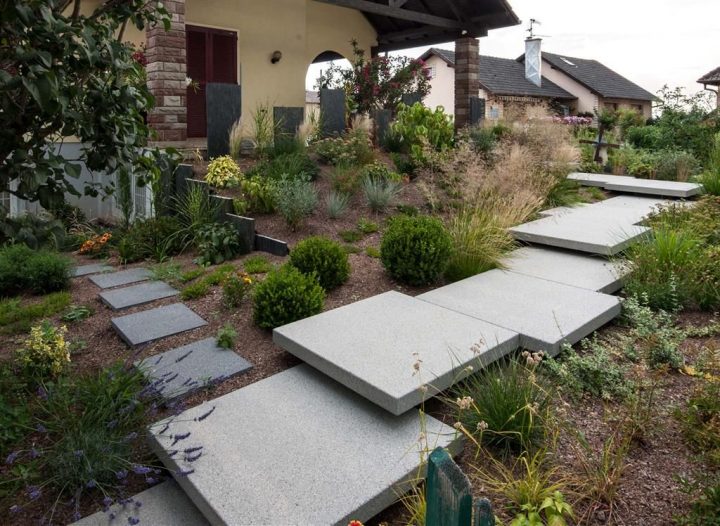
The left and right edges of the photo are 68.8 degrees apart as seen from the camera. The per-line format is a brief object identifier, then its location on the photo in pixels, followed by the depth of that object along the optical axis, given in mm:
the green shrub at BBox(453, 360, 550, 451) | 2176
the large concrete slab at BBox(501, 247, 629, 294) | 3881
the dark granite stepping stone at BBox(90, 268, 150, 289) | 4309
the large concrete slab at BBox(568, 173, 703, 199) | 6665
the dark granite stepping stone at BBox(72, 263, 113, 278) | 4724
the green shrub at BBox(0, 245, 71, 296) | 4180
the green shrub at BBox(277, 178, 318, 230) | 4770
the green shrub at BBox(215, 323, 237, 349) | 3076
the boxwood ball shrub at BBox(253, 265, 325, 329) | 3191
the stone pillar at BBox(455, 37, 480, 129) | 9922
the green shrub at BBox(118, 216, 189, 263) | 5105
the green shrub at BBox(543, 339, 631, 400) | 2562
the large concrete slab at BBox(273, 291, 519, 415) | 2375
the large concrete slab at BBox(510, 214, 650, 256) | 4438
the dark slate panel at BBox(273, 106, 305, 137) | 6445
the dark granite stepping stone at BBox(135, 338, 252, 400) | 2623
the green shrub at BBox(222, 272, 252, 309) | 3590
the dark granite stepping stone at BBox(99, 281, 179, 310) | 3797
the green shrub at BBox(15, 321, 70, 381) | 2725
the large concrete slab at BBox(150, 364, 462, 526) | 1843
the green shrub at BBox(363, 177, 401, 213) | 5359
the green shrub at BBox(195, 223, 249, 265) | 4707
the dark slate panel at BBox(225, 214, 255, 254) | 4738
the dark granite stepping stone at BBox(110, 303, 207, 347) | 3211
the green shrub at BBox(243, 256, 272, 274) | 4133
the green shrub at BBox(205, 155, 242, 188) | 5578
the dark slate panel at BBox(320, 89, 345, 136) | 7012
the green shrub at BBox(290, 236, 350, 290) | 3703
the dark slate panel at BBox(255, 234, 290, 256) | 4492
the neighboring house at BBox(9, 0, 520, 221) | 8891
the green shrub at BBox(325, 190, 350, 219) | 5105
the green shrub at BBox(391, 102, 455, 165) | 7023
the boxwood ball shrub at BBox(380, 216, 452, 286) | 3754
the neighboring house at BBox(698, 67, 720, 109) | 20709
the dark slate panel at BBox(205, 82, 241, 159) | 6086
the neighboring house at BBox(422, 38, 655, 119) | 26625
